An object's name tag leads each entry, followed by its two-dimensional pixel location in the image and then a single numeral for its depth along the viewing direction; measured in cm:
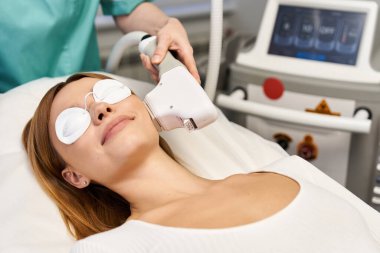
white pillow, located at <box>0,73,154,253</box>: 102
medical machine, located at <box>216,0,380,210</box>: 155
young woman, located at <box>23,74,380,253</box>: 90
